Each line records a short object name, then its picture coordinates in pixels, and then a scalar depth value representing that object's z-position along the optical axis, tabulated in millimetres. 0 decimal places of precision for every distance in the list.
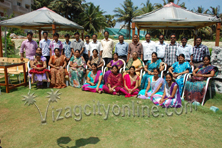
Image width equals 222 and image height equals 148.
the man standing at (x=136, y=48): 6090
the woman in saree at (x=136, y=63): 5758
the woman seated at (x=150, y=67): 5389
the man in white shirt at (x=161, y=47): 6078
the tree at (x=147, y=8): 30153
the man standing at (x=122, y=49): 6305
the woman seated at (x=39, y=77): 5848
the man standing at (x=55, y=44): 6625
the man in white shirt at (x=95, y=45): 6595
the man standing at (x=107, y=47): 6402
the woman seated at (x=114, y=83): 5270
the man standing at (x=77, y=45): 6629
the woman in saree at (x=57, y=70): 6008
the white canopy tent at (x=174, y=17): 6176
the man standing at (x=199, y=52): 5414
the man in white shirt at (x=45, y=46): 6859
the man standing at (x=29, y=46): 6551
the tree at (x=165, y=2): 26936
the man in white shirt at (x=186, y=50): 5648
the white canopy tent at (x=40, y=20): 7020
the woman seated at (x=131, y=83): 5098
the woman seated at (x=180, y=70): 4941
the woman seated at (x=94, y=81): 5551
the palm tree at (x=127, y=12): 30375
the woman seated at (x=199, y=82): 4621
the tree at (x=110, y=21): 40656
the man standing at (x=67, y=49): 6871
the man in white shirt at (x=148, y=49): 6148
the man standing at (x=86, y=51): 6897
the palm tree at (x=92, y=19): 29242
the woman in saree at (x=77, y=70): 6141
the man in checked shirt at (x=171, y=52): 5750
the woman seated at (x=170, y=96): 4281
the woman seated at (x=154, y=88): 4746
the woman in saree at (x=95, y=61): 6125
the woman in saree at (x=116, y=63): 5936
